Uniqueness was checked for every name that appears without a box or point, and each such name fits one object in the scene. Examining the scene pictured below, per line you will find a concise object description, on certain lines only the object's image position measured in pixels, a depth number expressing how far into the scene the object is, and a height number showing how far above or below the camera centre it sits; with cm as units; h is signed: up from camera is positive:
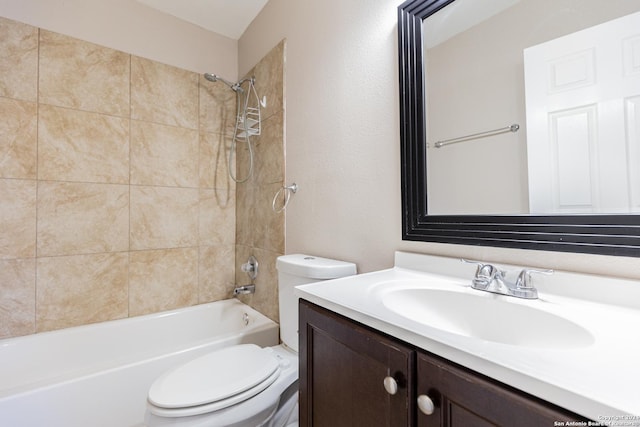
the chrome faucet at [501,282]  71 -16
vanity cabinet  40 -29
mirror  68 +22
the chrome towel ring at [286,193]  164 +16
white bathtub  117 -70
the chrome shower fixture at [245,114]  198 +74
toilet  95 -58
